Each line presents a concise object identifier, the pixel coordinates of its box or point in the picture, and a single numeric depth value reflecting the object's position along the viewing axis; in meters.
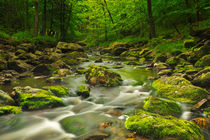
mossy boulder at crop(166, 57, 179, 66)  10.21
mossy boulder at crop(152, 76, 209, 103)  4.75
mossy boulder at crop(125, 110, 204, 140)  2.81
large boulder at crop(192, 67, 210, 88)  5.68
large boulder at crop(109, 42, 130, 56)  19.48
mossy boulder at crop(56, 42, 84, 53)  17.25
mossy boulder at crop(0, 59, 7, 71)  8.48
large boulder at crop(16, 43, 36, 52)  14.02
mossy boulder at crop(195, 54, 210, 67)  7.91
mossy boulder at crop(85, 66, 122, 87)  6.97
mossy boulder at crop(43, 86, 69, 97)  5.46
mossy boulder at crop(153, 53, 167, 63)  11.65
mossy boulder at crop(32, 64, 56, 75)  9.42
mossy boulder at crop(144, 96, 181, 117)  3.93
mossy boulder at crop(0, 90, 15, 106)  4.16
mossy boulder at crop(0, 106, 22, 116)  3.91
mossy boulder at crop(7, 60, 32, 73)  9.04
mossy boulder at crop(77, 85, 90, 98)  5.66
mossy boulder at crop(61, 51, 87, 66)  13.07
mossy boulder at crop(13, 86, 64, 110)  4.35
